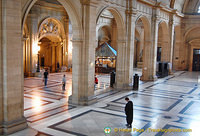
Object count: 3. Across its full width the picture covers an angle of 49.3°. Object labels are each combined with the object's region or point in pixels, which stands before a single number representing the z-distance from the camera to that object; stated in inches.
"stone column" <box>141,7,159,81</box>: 796.0
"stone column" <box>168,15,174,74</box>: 962.1
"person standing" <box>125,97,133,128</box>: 331.6
